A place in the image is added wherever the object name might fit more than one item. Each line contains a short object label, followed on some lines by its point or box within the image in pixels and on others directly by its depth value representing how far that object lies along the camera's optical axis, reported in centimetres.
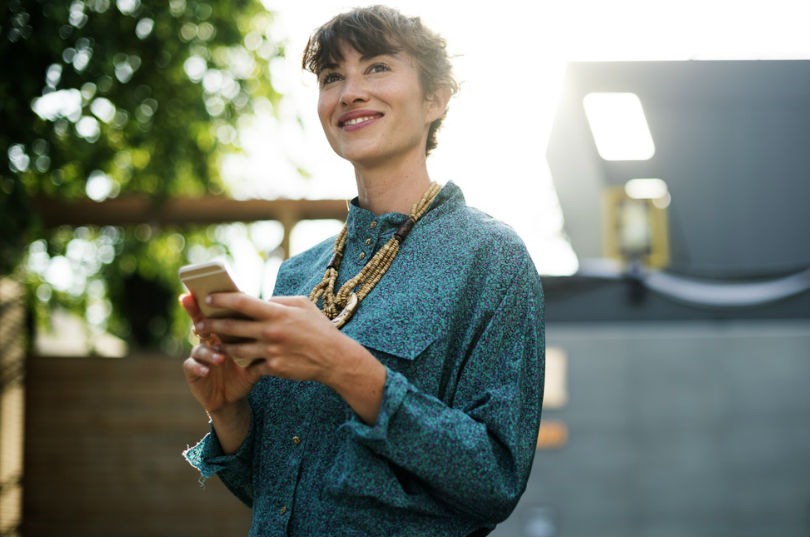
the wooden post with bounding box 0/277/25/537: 463
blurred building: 616
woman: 114
